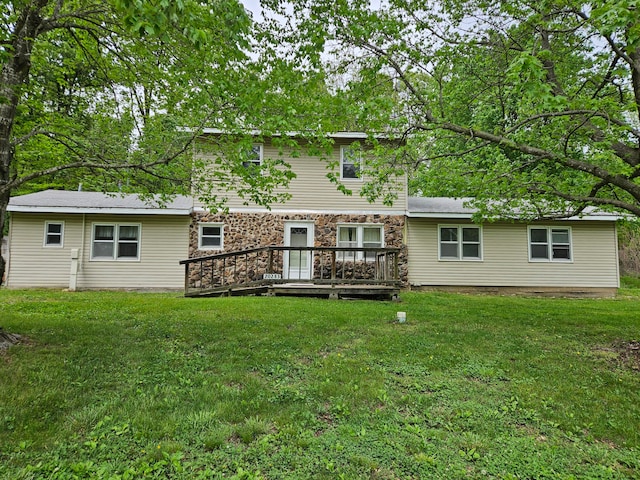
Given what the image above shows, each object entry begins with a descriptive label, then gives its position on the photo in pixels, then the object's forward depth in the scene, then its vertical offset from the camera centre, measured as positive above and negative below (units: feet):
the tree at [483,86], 17.56 +11.11
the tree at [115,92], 14.89 +8.63
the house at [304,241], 39.24 +2.63
